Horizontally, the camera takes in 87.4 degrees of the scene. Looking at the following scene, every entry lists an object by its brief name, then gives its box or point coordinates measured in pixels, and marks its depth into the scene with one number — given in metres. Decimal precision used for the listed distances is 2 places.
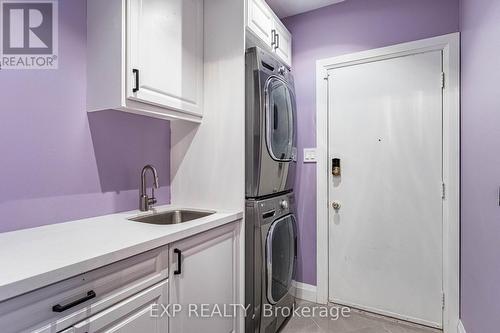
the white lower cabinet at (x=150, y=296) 0.73
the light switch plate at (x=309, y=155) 2.37
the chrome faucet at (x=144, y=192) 1.60
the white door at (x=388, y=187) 1.95
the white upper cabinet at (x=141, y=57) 1.29
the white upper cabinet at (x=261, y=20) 1.76
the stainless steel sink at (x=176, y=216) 1.64
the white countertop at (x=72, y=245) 0.70
